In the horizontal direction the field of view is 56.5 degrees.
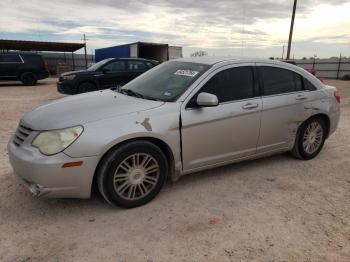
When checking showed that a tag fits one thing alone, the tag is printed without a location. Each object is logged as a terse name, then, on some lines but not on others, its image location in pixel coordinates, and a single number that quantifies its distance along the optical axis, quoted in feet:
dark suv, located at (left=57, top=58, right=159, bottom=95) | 37.01
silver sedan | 10.28
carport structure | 92.65
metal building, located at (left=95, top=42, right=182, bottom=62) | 81.51
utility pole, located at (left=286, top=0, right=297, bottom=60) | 77.20
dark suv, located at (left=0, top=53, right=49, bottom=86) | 56.29
